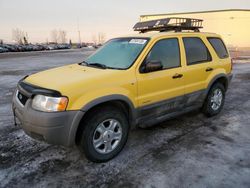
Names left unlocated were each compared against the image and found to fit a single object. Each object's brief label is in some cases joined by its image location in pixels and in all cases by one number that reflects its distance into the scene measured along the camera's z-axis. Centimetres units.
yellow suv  239
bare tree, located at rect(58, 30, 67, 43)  10242
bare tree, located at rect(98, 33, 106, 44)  10366
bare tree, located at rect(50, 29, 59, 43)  10366
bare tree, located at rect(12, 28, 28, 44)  9555
